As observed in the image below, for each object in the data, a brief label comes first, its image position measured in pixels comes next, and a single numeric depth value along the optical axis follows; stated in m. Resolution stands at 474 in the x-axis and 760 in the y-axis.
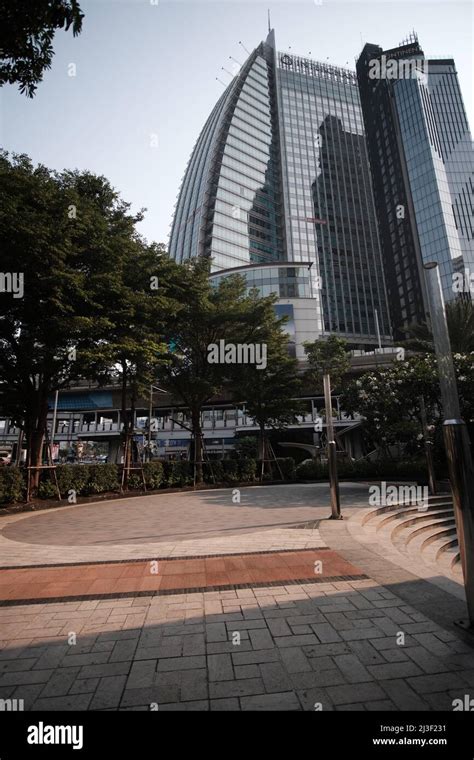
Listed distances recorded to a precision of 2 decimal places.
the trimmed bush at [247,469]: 23.44
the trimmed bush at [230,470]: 23.00
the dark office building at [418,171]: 102.75
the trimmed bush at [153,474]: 19.72
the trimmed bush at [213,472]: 22.81
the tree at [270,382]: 22.61
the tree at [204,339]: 21.05
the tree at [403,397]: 15.50
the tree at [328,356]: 29.59
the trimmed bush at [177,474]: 20.89
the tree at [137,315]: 14.84
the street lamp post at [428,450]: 14.38
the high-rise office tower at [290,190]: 109.38
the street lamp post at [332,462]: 9.80
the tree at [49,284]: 12.11
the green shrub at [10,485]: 13.40
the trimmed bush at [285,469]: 24.52
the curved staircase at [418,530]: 8.19
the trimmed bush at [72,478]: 15.84
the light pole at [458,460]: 3.67
